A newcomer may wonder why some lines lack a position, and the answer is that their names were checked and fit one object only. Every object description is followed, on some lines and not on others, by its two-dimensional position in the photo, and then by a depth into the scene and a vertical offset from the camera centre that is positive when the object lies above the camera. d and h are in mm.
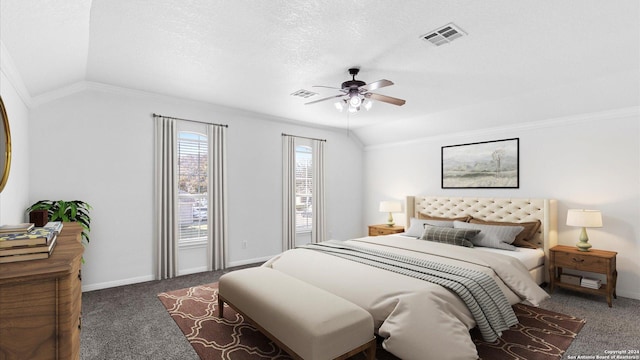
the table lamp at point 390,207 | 6152 -538
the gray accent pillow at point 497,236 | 4230 -776
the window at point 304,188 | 6227 -164
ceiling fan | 3326 +903
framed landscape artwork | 4926 +225
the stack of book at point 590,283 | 3775 -1243
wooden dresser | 1104 -463
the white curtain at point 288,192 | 5902 -233
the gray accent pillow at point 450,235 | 4320 -781
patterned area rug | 2592 -1410
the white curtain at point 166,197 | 4523 -245
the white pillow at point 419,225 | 5023 -727
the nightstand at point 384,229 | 5957 -950
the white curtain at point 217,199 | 5008 -299
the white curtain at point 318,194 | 6352 -289
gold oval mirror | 2369 +260
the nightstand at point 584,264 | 3668 -1031
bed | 2246 -899
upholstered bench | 2100 -994
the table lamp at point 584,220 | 3809 -503
